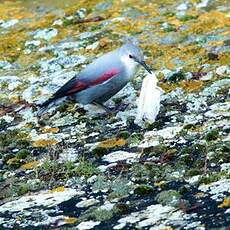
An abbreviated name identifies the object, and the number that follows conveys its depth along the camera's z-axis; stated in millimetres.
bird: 13070
